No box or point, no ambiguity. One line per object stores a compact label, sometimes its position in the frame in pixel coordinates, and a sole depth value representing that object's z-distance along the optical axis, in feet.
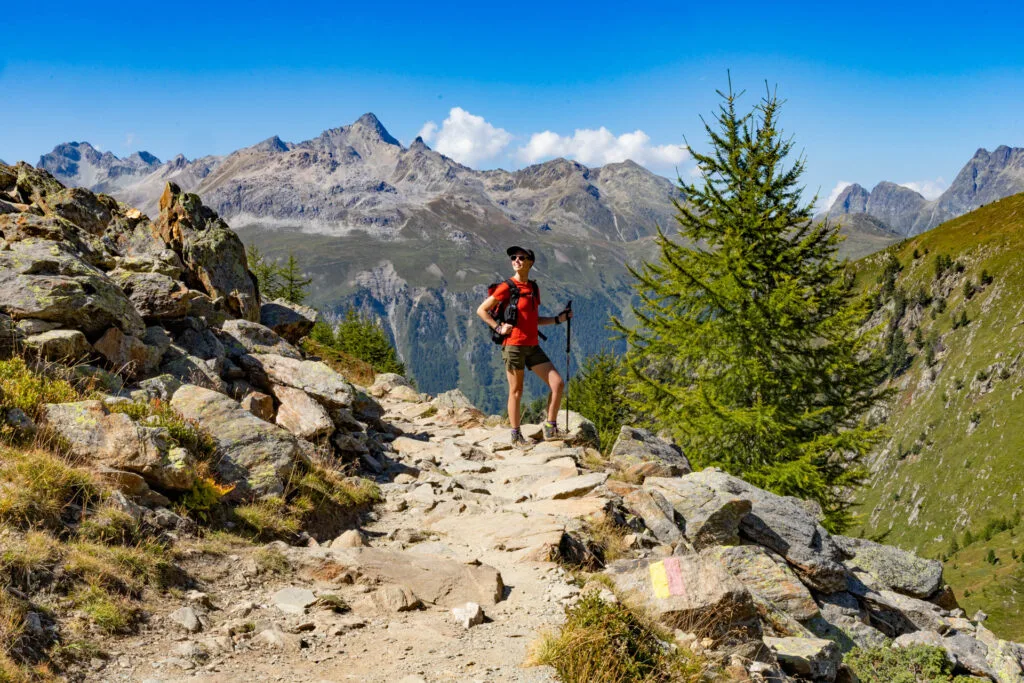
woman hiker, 43.78
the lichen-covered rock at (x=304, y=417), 40.98
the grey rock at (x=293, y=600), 22.07
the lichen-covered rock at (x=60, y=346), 32.58
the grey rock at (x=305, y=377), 47.24
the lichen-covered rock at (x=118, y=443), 25.39
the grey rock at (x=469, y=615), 22.07
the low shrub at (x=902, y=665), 30.35
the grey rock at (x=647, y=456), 45.12
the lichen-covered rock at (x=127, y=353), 36.27
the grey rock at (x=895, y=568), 45.55
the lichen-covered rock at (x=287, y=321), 86.84
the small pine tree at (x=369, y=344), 188.14
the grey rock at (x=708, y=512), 34.71
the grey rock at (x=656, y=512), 34.12
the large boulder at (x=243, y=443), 30.35
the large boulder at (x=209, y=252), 74.28
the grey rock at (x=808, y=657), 24.22
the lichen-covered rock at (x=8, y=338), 31.55
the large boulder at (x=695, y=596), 23.16
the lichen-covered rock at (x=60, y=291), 34.12
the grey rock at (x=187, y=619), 19.79
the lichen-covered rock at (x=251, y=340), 52.49
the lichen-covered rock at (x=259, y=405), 40.68
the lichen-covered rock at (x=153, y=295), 45.83
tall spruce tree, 57.31
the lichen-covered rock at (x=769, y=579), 30.99
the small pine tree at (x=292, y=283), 208.90
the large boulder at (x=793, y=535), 35.42
